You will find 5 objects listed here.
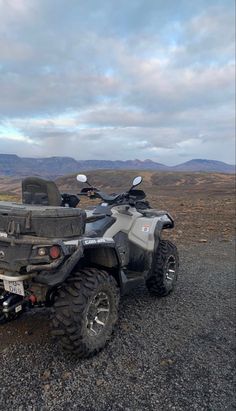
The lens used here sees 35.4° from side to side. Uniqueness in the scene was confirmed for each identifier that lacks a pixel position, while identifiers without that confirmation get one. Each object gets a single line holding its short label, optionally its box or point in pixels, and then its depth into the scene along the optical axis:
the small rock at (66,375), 3.37
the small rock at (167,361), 3.74
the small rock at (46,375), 3.34
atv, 3.36
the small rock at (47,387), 3.18
